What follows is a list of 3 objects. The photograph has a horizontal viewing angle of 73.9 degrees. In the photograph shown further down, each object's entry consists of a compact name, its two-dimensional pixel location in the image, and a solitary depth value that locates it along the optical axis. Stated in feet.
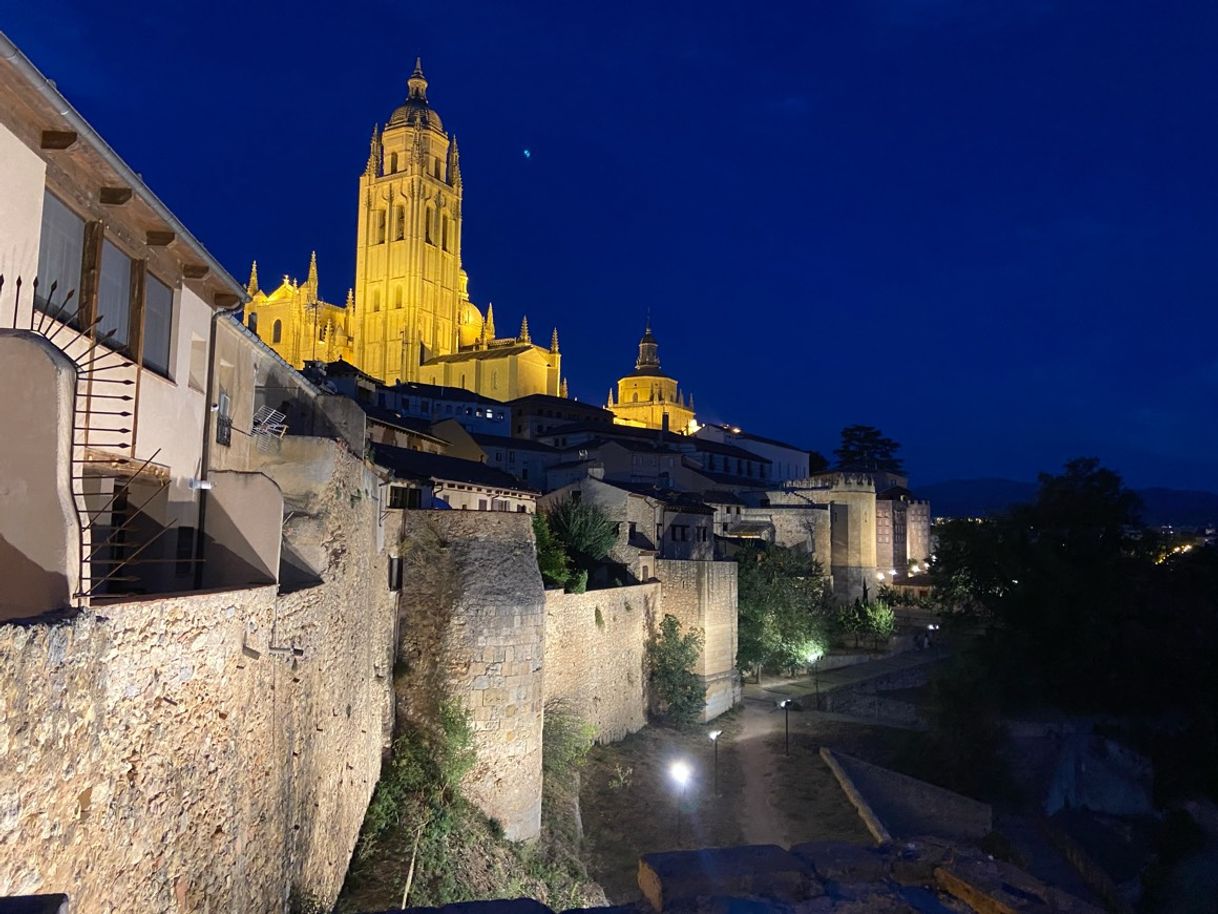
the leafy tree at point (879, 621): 148.56
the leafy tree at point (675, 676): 96.02
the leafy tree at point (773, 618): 124.47
